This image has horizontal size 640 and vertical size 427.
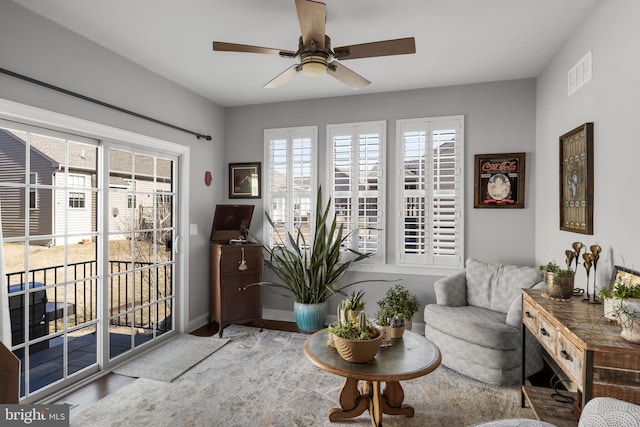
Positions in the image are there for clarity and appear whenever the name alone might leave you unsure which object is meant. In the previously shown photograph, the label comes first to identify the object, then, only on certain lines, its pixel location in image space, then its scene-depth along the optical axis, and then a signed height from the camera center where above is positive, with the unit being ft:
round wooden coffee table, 6.34 -2.86
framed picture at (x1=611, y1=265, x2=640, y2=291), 5.85 -1.09
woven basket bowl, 6.49 -2.53
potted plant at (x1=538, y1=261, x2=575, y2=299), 6.95 -1.38
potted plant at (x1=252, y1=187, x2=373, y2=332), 12.55 -2.15
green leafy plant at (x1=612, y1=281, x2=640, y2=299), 5.32 -1.18
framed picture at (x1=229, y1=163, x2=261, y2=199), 14.78 +1.39
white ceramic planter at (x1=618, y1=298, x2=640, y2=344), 4.84 -1.50
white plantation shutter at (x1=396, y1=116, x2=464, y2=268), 12.44 +0.82
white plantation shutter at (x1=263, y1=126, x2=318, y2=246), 14.10 +1.35
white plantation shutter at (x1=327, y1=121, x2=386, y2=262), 13.25 +1.28
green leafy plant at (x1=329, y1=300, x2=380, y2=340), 6.65 -2.24
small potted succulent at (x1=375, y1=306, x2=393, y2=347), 7.52 -2.47
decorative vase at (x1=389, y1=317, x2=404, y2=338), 7.84 -2.56
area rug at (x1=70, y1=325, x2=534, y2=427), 7.55 -4.43
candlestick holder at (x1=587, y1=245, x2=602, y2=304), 7.11 -0.80
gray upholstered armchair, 9.02 -2.94
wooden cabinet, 12.58 -2.57
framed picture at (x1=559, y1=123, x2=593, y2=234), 7.83 +0.83
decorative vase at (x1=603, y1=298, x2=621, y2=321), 5.37 -1.46
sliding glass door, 7.89 -1.01
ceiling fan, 6.80 +3.43
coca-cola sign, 11.83 +1.15
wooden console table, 4.80 -2.03
